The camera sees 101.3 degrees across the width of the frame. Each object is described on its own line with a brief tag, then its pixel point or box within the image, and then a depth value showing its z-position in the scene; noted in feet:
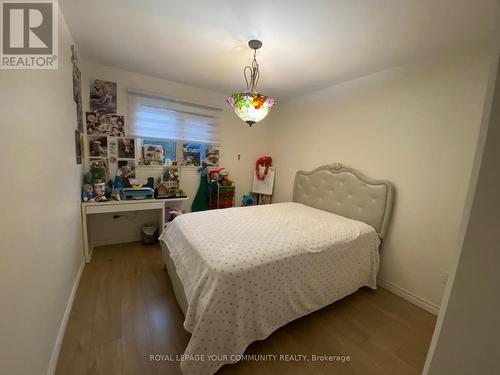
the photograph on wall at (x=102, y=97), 8.15
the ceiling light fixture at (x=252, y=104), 5.69
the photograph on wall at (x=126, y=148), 8.89
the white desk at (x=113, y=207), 7.47
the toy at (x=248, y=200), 12.19
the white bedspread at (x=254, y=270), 3.90
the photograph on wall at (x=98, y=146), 8.38
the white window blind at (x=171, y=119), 9.01
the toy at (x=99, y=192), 7.85
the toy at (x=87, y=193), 7.64
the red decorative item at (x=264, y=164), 12.32
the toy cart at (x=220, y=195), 10.89
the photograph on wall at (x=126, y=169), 9.00
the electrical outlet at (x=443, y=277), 5.99
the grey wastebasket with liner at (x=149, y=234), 9.45
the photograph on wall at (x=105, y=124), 8.22
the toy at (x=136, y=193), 8.38
